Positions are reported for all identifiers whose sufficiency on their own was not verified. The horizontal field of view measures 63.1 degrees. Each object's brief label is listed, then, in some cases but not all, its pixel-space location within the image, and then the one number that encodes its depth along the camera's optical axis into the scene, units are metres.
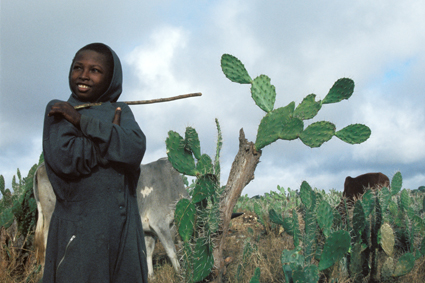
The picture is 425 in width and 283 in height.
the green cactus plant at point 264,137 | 3.08
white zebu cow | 4.92
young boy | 1.99
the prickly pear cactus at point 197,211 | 3.02
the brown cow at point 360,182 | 6.19
